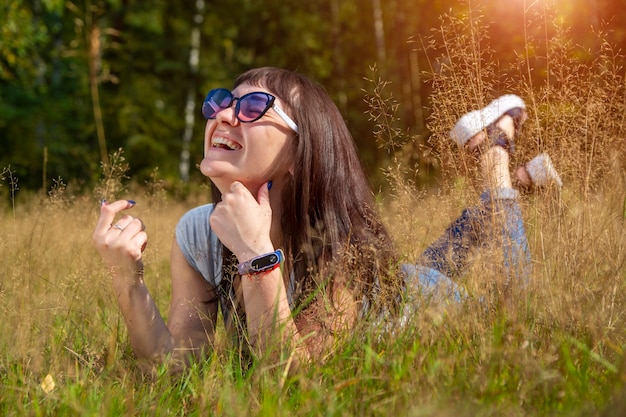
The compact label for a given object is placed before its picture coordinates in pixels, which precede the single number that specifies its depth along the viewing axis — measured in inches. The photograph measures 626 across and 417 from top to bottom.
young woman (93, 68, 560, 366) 82.6
